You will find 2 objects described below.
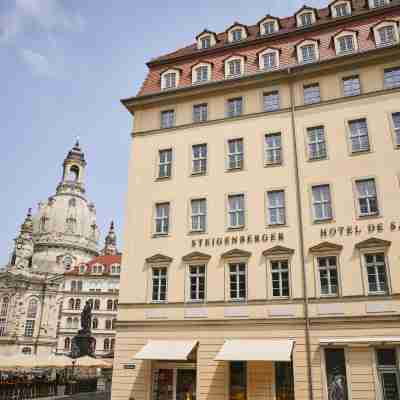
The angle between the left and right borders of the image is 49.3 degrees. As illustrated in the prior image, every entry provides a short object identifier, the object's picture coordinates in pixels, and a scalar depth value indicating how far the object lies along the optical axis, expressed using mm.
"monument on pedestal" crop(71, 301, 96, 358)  39969
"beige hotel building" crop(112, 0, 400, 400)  20156
